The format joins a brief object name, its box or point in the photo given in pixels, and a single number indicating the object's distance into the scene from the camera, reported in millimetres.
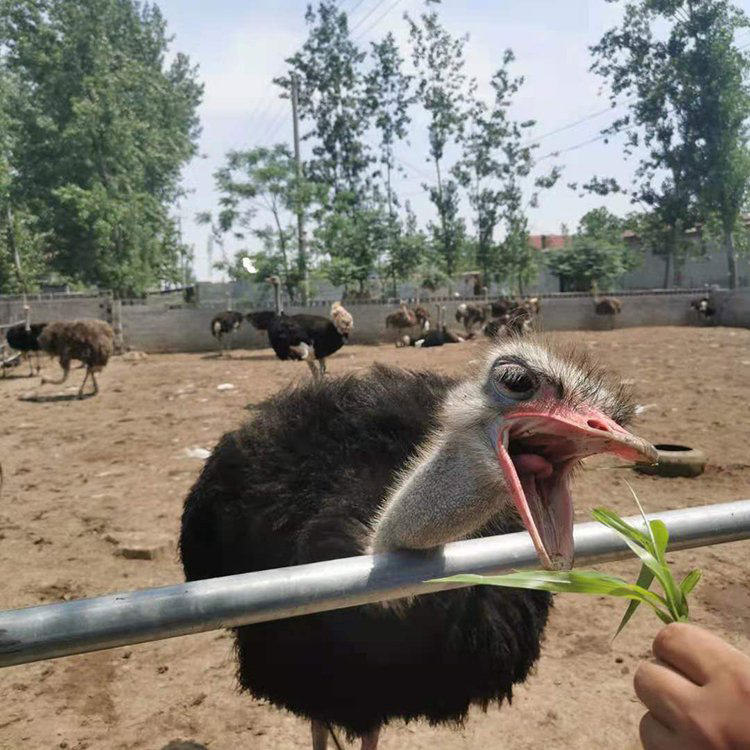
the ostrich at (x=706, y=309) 19344
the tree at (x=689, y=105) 22516
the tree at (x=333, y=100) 27562
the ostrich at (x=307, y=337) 13016
